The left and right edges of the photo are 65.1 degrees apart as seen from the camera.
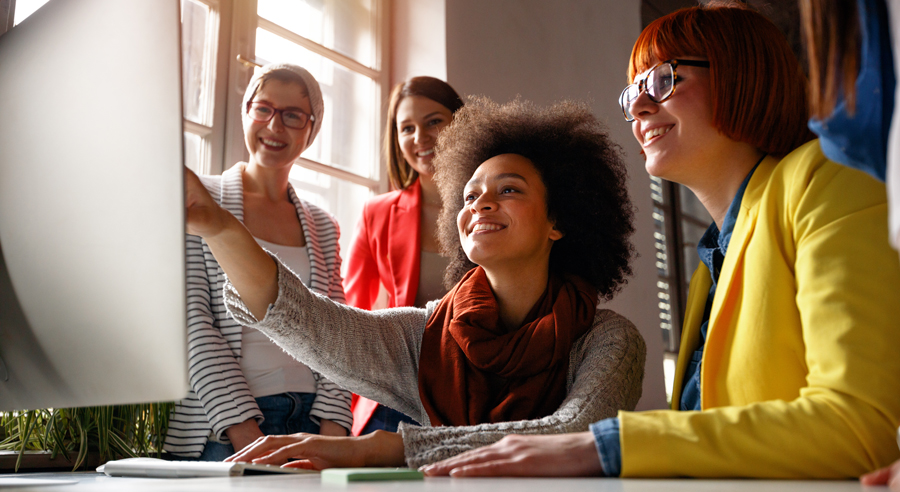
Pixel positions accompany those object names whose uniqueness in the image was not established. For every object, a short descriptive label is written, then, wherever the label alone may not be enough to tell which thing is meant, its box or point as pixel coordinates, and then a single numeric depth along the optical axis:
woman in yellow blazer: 0.78
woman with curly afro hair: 1.21
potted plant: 1.67
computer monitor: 0.60
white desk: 0.61
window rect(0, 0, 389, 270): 2.57
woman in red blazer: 2.25
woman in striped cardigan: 1.65
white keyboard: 0.82
